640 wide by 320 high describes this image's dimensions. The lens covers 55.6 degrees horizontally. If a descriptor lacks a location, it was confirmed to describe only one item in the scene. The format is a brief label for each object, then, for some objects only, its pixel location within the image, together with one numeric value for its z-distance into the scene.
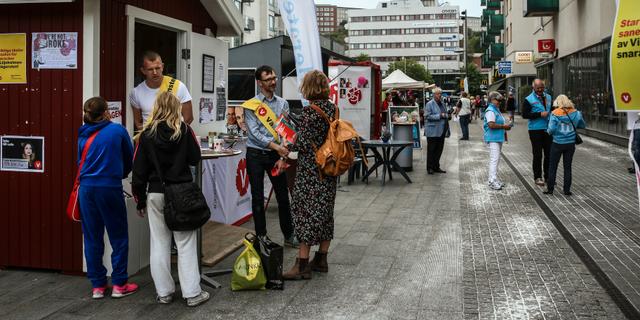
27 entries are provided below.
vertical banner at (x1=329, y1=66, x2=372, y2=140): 13.95
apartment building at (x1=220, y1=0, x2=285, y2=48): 59.72
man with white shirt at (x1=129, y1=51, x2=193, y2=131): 5.39
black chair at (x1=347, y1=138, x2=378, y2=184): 11.51
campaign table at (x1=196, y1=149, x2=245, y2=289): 5.23
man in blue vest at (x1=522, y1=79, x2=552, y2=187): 10.15
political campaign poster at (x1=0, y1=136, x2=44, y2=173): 5.45
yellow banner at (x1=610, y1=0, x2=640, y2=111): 3.99
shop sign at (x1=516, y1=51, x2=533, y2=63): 38.75
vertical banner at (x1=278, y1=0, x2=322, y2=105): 7.16
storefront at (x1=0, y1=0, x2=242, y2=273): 5.26
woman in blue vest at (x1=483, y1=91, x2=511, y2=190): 10.34
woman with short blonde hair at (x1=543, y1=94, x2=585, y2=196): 9.45
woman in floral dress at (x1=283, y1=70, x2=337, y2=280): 5.24
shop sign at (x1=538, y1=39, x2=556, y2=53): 30.94
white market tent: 25.45
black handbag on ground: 5.07
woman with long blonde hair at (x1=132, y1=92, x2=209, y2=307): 4.50
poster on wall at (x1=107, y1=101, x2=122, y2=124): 5.44
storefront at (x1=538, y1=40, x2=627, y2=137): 21.12
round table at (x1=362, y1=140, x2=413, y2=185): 11.11
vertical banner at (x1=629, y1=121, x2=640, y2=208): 4.44
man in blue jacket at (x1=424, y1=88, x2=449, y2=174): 12.77
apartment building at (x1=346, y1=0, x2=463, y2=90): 138.10
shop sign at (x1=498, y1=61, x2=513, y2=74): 42.00
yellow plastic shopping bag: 4.98
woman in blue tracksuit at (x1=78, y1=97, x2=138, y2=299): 4.72
